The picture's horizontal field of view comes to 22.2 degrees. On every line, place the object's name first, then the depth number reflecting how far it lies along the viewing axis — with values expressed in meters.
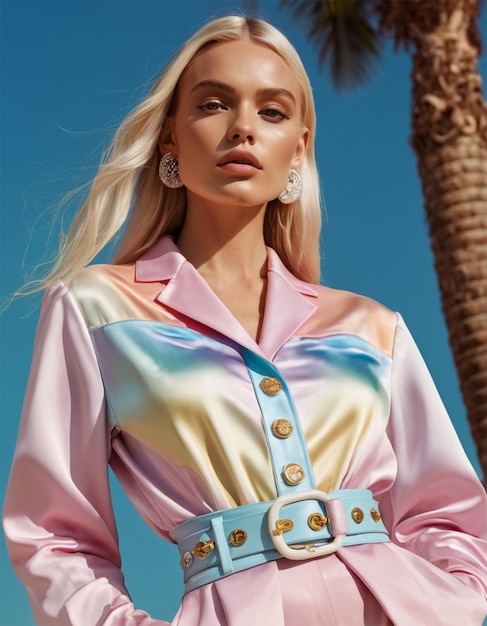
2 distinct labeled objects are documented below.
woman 2.60
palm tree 7.77
